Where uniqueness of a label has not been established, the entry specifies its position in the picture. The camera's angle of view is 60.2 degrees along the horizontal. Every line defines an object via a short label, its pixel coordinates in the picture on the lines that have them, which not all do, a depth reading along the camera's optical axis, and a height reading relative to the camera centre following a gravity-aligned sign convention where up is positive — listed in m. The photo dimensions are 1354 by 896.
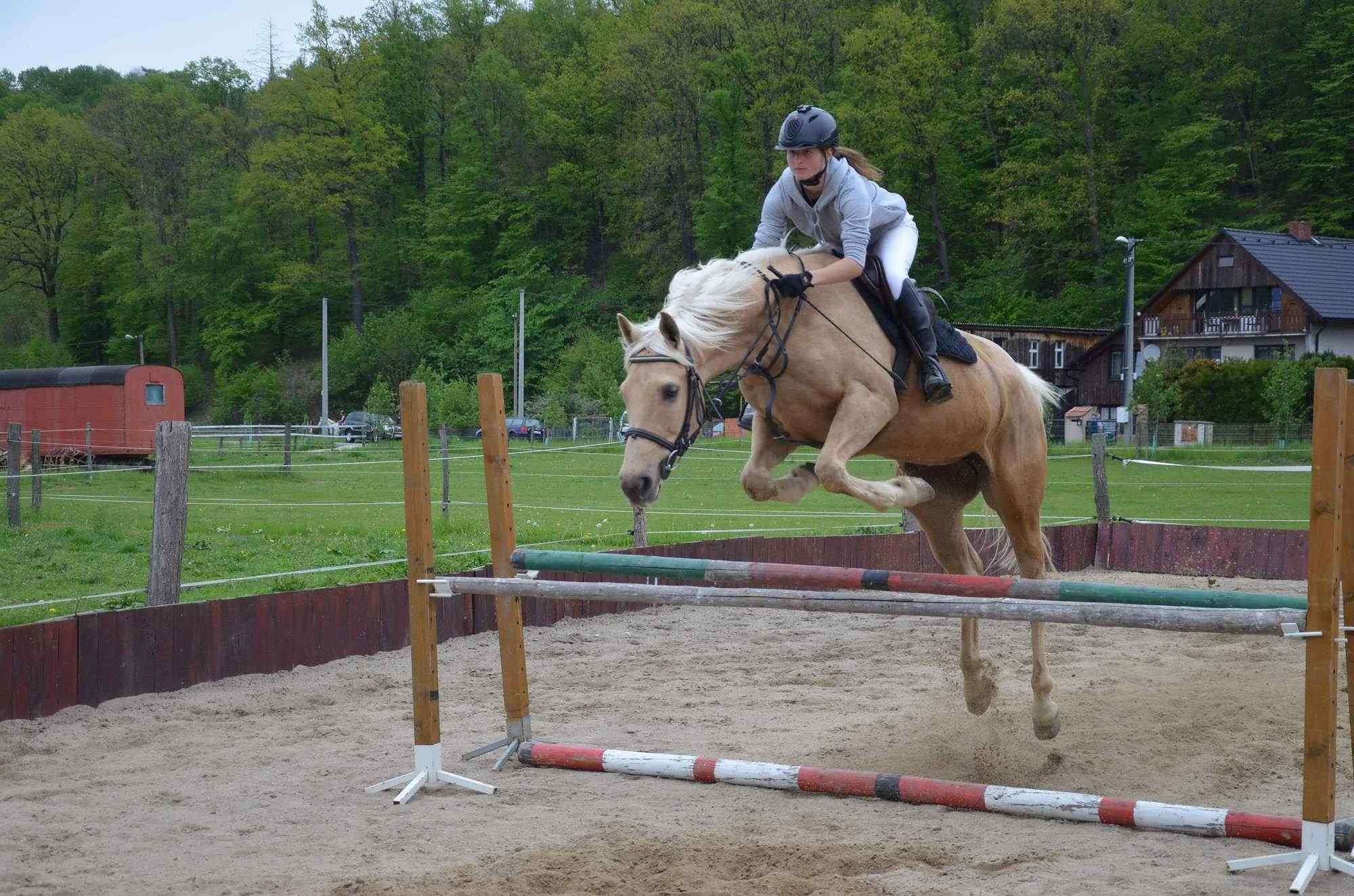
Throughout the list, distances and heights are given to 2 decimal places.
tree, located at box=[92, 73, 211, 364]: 55.16 +11.34
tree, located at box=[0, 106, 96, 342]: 54.53 +10.70
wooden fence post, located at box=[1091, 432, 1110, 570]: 12.38 -1.09
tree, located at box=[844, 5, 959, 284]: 45.19 +12.13
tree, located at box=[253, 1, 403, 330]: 54.19 +12.35
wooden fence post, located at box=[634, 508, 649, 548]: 10.29 -1.11
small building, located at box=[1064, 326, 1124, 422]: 39.09 +0.83
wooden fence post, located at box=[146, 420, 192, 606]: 6.80 -0.61
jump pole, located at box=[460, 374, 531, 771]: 5.19 -0.63
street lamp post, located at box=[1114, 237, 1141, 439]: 29.16 +1.65
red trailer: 27.20 +0.20
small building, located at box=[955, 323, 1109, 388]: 40.47 +2.03
